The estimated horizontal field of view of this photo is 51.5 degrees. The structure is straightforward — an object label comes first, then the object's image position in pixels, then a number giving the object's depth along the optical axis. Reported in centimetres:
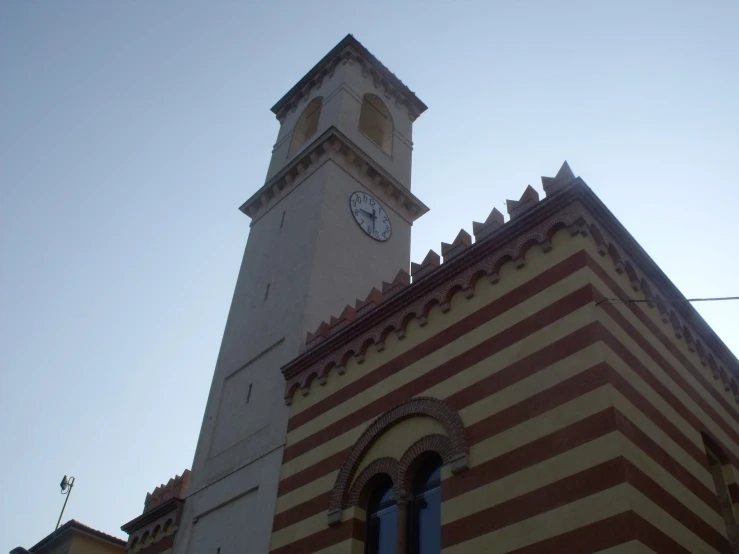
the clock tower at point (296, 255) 1570
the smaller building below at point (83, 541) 2019
